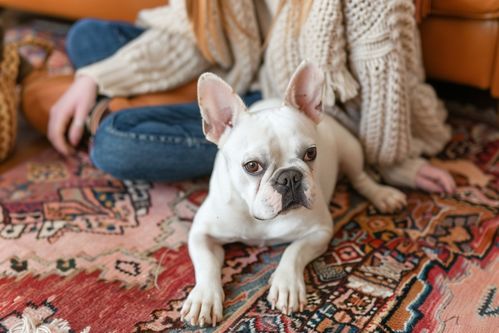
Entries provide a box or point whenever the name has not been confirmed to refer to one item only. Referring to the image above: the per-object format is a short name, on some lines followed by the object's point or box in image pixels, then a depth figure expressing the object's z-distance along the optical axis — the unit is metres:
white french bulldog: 0.82
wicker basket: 1.29
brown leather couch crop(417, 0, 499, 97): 1.20
